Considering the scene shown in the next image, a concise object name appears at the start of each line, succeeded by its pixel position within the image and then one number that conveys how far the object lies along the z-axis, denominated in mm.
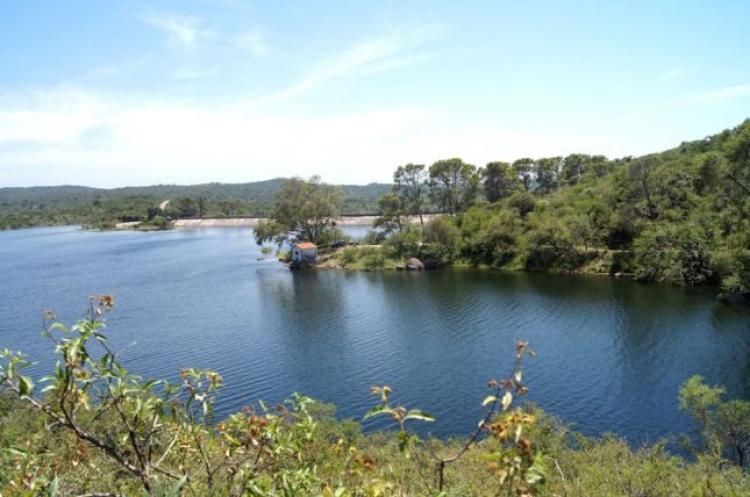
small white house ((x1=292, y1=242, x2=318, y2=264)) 70938
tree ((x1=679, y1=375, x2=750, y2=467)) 18391
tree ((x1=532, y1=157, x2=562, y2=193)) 91875
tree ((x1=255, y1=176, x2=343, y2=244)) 74750
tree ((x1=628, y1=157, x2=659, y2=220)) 59562
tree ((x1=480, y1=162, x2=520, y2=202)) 82938
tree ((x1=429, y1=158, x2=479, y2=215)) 81706
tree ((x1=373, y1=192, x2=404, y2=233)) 77438
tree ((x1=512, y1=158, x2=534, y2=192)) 91000
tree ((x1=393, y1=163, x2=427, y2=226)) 82562
